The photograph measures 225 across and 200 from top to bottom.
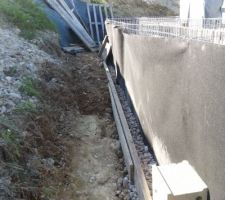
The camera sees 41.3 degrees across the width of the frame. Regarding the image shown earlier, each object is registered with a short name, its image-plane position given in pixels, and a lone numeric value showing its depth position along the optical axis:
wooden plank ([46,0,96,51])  11.59
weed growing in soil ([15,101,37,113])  4.16
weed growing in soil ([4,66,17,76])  5.15
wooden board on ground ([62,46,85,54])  10.15
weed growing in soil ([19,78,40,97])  4.81
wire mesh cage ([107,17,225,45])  3.11
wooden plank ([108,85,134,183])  3.42
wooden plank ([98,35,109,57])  9.66
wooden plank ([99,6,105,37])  13.42
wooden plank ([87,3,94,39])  13.25
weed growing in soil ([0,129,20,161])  3.22
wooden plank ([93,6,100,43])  13.12
